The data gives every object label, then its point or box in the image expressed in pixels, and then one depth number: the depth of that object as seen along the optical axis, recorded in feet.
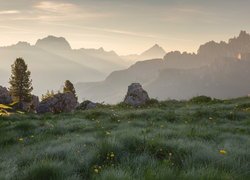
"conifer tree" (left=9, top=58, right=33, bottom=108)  189.88
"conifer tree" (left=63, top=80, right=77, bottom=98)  220.14
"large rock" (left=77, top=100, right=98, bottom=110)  127.92
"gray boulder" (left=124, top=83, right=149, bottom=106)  131.34
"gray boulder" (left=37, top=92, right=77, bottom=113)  126.82
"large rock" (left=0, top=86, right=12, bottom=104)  143.33
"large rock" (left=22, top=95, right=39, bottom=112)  184.03
